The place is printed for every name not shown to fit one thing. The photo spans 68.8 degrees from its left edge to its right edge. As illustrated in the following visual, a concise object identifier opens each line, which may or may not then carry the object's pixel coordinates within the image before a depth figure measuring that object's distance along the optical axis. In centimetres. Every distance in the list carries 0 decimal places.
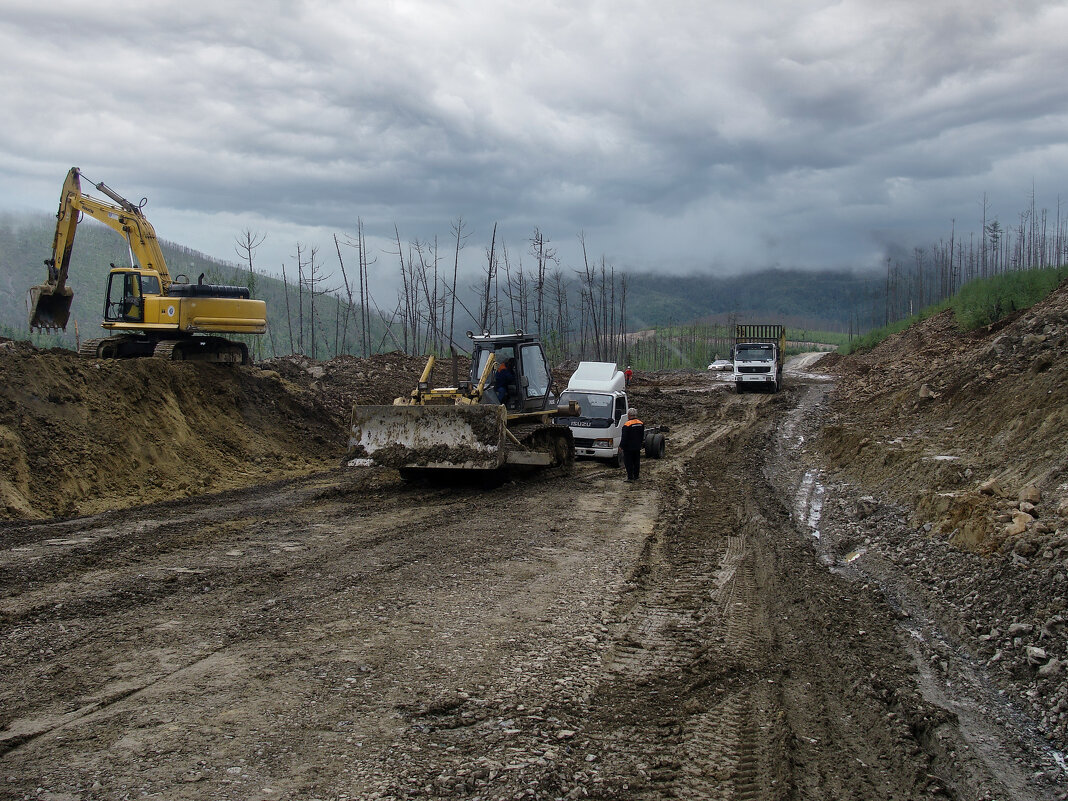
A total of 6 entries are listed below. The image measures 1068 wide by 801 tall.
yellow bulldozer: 1345
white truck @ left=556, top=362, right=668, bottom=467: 1809
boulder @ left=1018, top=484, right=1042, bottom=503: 885
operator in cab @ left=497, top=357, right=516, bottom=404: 1527
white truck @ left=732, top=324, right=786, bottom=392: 3753
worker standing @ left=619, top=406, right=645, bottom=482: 1569
